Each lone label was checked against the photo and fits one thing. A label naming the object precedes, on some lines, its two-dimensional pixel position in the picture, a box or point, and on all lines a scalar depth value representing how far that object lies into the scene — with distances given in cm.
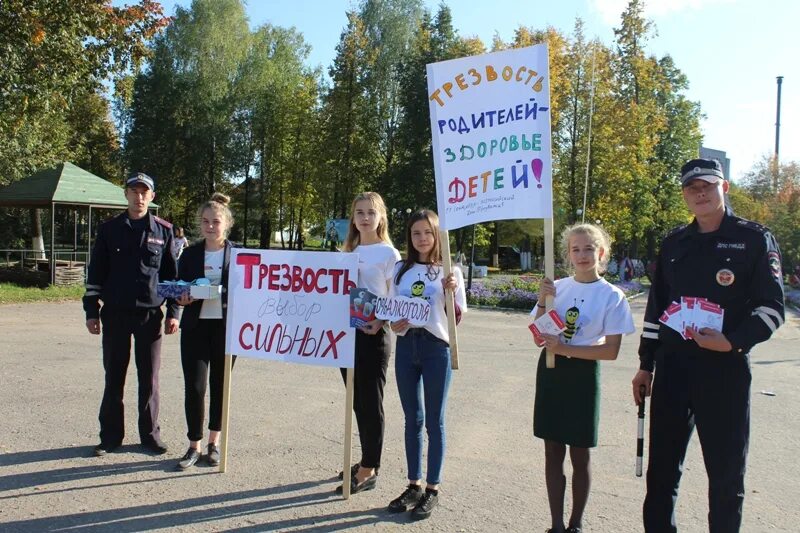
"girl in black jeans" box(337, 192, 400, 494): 444
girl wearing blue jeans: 405
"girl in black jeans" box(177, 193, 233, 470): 484
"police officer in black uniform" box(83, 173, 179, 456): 506
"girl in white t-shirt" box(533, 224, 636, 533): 345
